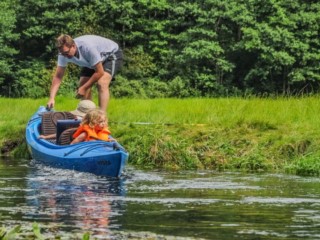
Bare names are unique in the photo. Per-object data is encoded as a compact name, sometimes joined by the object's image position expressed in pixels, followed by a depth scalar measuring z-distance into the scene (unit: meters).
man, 15.33
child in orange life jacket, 13.62
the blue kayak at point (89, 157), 12.86
